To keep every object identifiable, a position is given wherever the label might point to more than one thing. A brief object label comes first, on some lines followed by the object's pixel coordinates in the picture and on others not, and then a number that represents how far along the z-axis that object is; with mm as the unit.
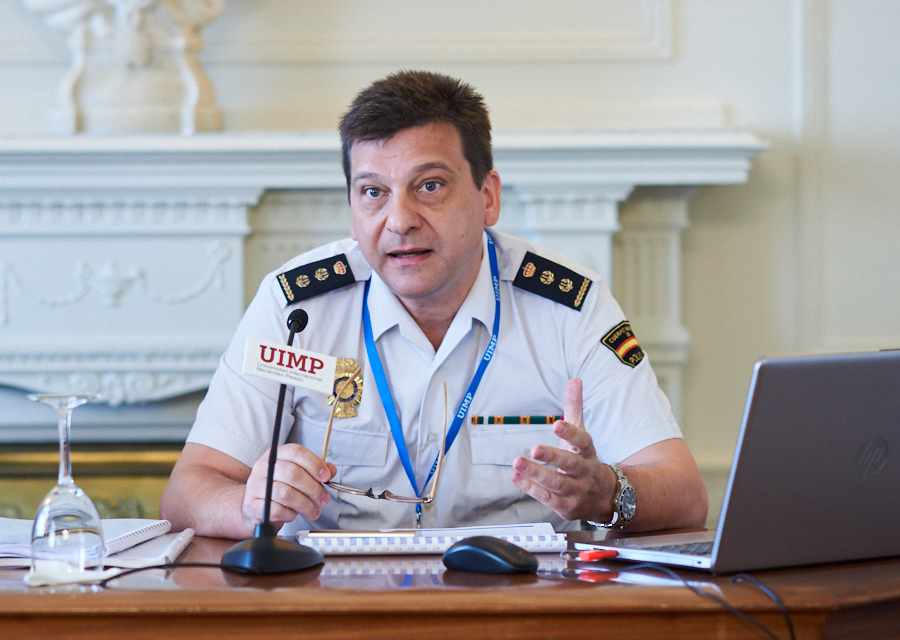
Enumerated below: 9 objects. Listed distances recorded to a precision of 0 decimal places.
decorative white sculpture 5328
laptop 3322
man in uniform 4021
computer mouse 3412
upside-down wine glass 3421
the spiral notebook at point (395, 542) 3554
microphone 3426
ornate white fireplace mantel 5223
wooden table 3277
